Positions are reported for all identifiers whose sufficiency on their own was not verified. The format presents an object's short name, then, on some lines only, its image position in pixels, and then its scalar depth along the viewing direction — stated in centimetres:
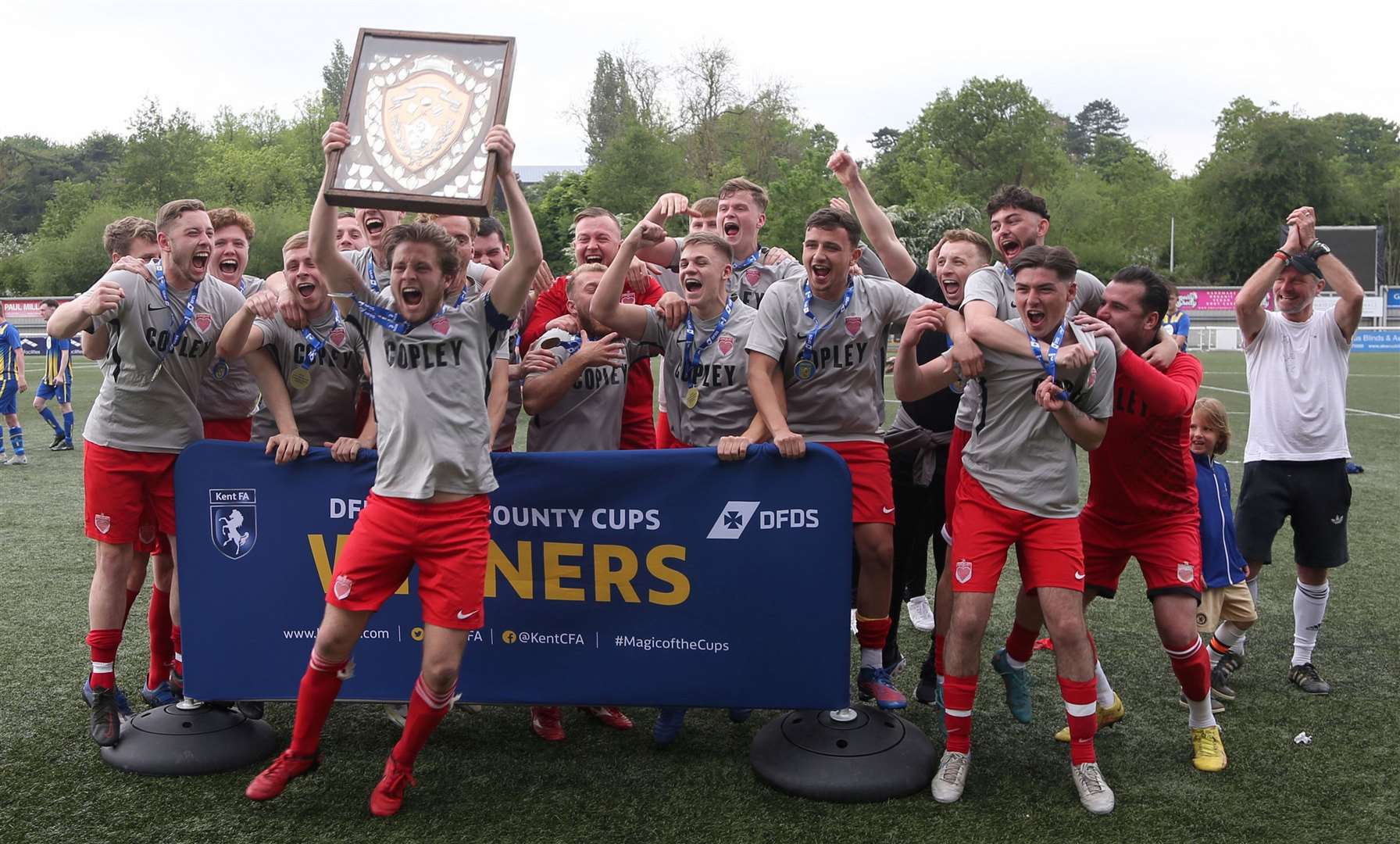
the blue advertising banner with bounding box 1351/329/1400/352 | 3525
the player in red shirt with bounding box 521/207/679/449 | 511
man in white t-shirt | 535
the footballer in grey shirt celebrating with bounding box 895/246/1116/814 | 398
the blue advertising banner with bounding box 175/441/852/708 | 428
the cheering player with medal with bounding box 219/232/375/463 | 447
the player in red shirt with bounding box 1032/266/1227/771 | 429
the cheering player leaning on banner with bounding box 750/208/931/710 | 447
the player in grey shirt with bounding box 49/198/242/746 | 459
